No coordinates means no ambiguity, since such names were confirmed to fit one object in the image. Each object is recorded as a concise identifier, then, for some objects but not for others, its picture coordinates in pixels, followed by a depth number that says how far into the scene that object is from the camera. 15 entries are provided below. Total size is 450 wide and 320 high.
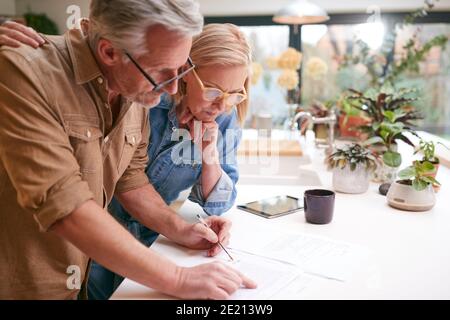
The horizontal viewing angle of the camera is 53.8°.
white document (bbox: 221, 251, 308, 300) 0.93
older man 0.82
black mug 1.35
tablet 1.49
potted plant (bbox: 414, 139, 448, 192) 1.67
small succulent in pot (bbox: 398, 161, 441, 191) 1.50
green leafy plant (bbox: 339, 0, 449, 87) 3.34
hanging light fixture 3.13
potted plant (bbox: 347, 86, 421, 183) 1.87
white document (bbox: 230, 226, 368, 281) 1.05
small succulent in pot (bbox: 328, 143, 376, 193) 1.73
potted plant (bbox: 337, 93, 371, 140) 2.71
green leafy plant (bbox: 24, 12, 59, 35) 5.20
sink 2.60
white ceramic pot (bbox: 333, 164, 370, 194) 1.73
